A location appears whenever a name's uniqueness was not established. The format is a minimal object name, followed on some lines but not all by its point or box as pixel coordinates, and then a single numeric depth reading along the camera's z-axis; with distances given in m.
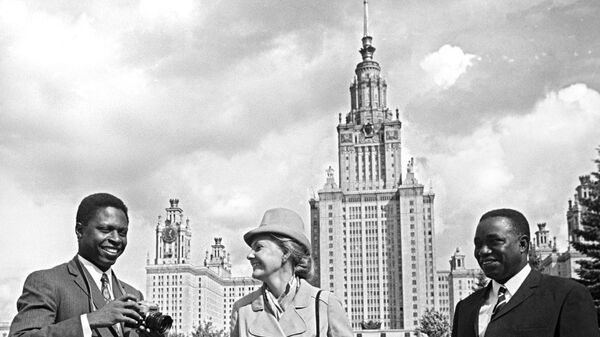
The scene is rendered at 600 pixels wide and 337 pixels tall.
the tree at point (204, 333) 85.72
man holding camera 4.56
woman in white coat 5.43
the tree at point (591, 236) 31.70
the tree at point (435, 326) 77.50
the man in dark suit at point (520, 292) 5.38
